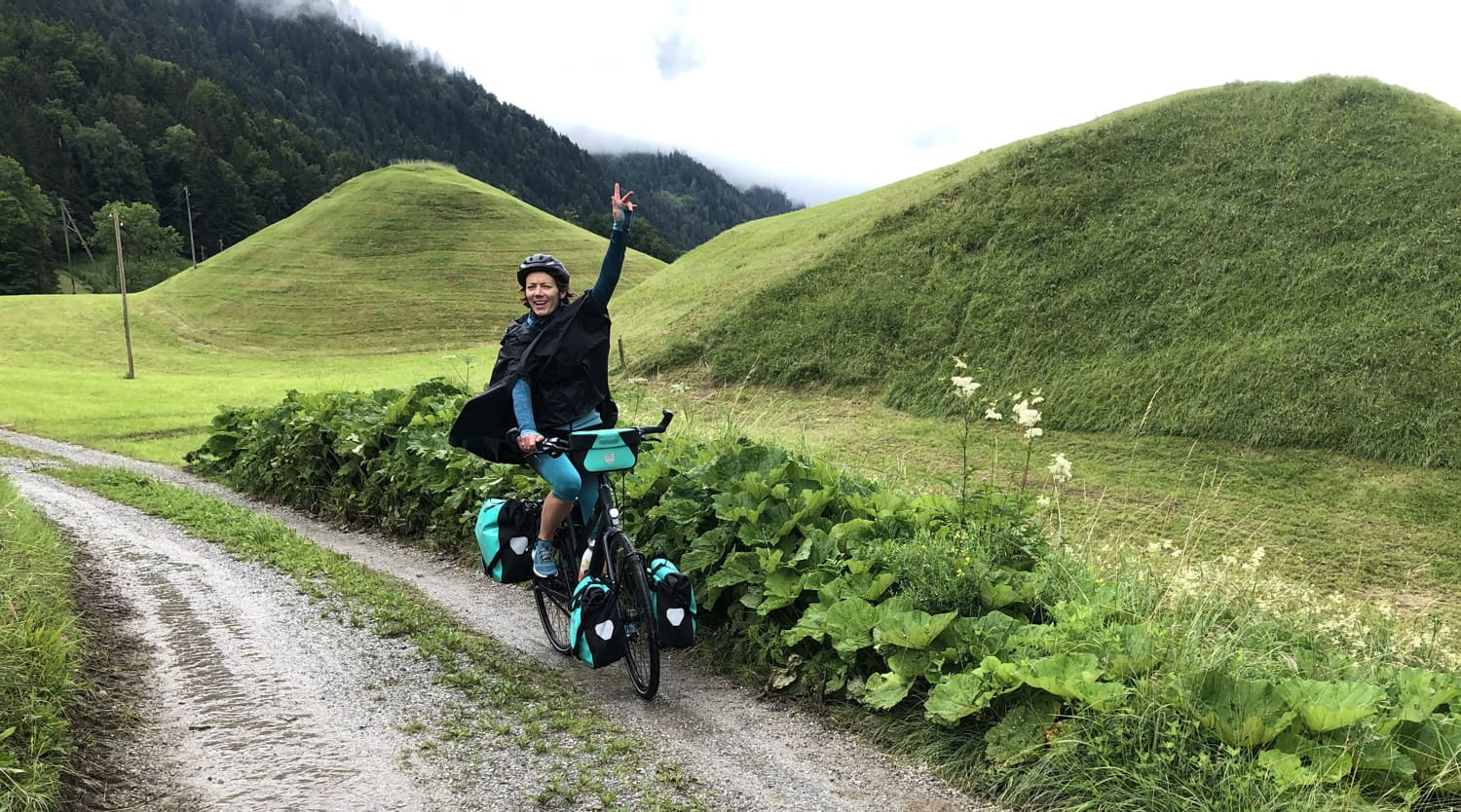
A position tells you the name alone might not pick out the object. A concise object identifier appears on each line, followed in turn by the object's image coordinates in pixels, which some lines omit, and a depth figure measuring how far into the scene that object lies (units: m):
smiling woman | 4.70
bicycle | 4.43
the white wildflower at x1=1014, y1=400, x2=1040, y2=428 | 4.43
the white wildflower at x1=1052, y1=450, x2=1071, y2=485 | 4.62
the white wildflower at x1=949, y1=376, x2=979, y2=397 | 4.88
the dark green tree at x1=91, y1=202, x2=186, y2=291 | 101.38
